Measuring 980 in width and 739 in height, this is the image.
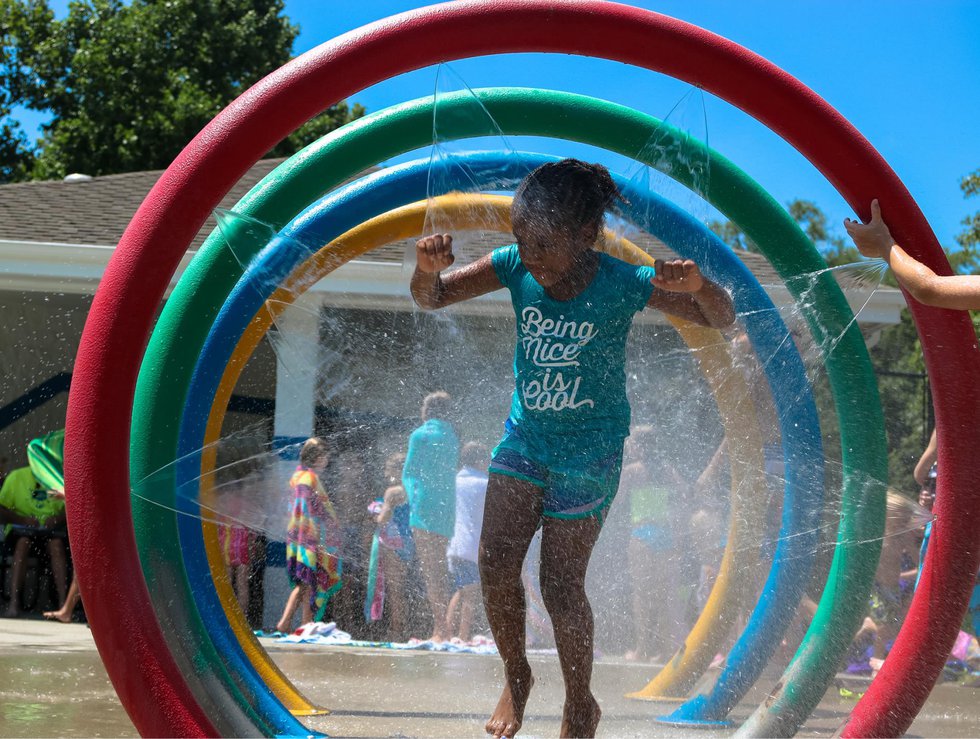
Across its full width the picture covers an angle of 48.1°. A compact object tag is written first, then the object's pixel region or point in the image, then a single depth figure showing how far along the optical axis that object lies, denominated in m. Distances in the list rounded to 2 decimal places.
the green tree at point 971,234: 13.78
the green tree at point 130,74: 22.33
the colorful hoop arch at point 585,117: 3.75
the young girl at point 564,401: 3.12
